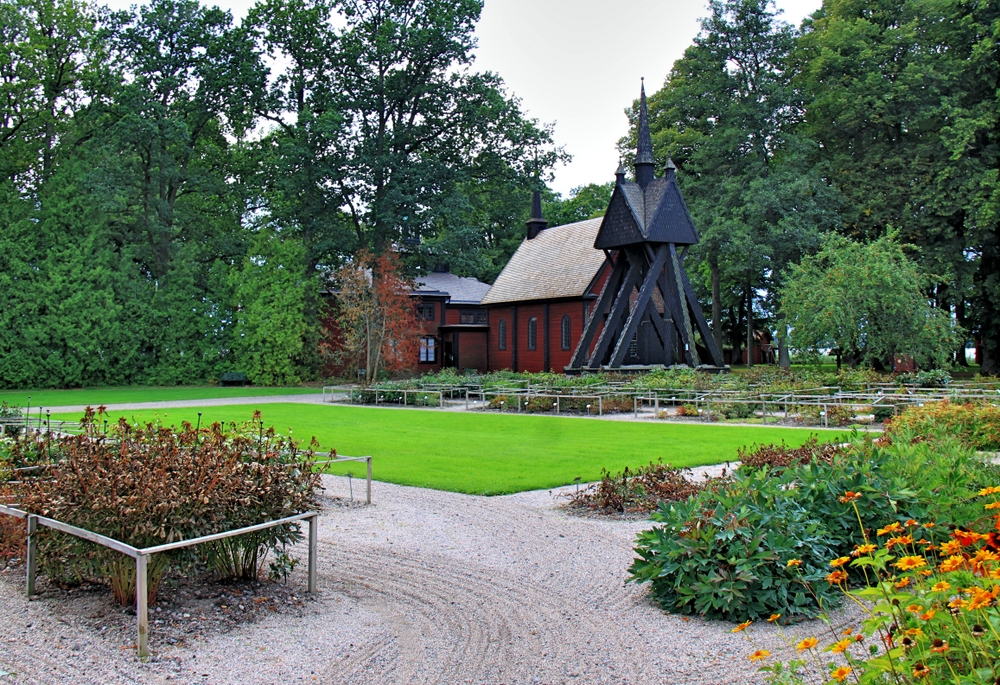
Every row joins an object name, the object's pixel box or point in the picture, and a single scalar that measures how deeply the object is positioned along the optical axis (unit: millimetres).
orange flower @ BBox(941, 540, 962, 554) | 3105
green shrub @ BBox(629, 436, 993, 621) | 5562
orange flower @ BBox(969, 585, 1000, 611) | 2521
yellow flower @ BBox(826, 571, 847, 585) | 3556
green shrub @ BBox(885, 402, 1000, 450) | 13172
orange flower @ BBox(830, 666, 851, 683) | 2674
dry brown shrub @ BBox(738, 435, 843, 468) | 10258
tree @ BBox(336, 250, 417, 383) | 35750
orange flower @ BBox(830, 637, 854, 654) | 2725
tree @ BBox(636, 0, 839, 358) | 37938
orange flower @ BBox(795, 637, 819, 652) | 2741
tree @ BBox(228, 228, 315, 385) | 40281
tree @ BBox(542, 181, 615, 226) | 60531
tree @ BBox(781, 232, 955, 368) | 26703
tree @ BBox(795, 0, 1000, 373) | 34781
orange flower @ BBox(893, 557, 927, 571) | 3086
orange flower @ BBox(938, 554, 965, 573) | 2908
